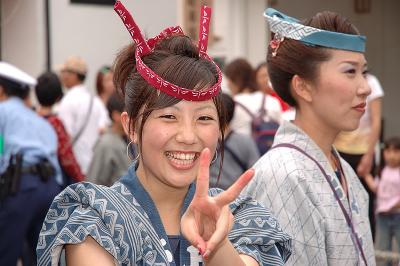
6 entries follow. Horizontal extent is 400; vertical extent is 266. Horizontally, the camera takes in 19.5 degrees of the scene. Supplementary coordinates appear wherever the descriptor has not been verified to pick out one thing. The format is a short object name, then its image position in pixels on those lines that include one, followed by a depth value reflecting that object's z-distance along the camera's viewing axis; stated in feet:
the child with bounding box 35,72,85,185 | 29.10
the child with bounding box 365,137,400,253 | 29.38
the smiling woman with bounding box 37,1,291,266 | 9.99
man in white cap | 25.59
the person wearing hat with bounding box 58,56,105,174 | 34.33
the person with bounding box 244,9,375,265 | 13.62
